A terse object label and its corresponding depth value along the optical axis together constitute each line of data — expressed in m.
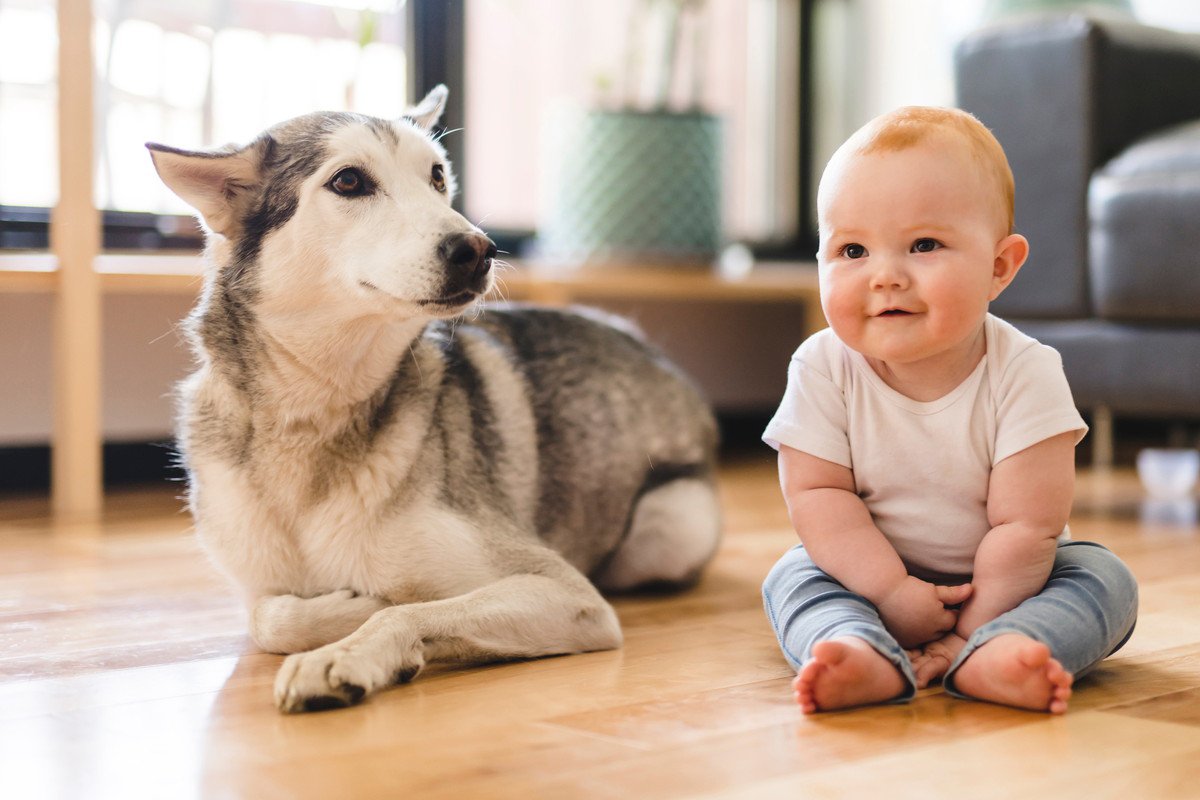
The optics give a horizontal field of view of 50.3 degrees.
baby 1.36
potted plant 3.82
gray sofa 2.60
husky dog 1.59
